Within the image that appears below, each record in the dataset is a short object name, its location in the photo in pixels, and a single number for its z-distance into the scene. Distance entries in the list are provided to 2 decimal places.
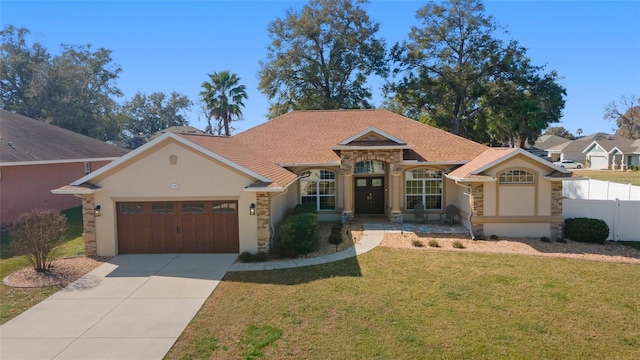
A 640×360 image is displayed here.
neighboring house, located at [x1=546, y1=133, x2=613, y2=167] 61.94
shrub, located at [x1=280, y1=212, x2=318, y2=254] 13.31
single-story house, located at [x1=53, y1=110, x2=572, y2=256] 13.30
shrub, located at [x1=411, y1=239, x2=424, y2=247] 14.62
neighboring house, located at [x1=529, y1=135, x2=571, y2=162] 73.28
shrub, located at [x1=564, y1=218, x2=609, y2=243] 15.20
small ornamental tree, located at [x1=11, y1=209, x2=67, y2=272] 11.47
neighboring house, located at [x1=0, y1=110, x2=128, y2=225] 18.03
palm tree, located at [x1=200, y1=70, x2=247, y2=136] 34.53
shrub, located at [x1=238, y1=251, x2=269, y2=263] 12.73
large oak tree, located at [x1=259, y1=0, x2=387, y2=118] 38.59
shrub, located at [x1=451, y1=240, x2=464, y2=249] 14.43
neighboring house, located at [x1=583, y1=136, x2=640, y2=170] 50.53
